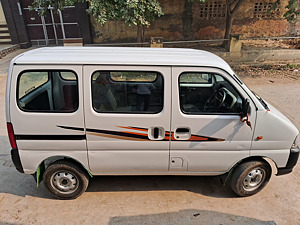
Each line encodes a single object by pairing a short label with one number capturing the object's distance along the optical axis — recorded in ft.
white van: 10.30
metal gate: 47.78
